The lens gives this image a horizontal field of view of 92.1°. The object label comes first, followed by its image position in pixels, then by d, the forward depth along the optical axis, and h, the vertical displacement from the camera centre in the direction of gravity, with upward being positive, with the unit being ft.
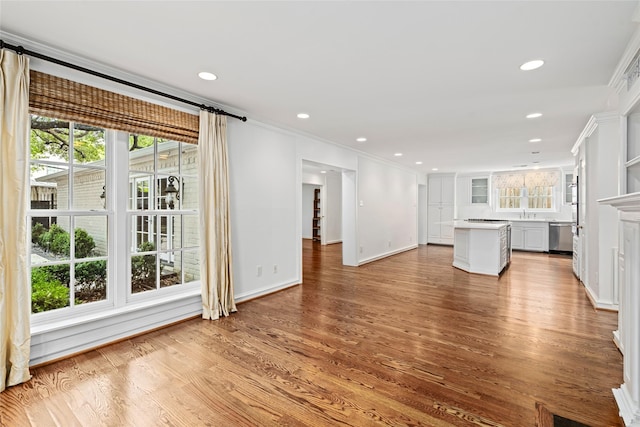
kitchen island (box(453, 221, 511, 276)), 18.65 -2.33
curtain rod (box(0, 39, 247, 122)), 7.14 +3.79
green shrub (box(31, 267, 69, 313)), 8.38 -2.27
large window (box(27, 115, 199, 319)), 8.48 -0.18
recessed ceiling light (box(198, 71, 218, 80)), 9.36 +4.17
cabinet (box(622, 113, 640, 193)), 8.55 +1.78
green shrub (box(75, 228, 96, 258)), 9.07 -0.98
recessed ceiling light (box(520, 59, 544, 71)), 8.34 +4.04
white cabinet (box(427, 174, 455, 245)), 33.55 +0.52
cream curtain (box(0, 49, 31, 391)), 7.00 -0.24
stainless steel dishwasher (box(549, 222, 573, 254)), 27.20 -2.40
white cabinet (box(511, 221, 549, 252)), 28.50 -2.35
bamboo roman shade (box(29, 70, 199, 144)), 7.69 +2.91
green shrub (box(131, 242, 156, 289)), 10.39 -1.99
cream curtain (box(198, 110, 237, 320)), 11.37 -0.20
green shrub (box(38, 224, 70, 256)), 8.46 -0.83
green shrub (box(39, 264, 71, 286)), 8.57 -1.74
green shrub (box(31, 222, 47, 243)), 8.27 -0.55
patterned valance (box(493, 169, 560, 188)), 29.40 +3.18
